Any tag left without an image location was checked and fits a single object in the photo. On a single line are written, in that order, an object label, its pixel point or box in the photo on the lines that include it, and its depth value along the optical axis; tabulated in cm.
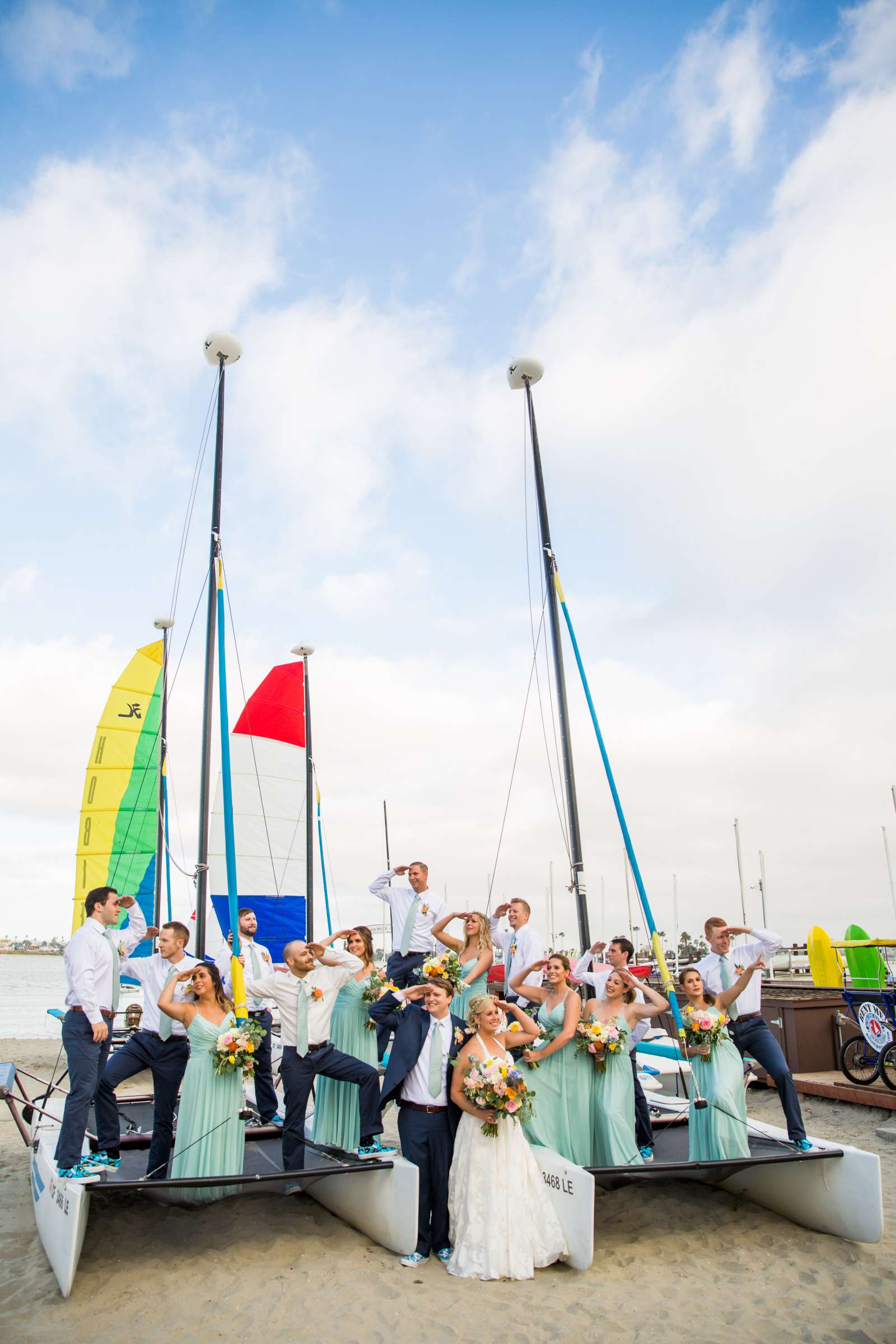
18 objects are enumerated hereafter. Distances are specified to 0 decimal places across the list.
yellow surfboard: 1315
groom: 561
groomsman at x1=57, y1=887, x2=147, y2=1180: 552
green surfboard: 1308
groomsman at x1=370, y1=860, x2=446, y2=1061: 812
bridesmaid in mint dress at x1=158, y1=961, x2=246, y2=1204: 559
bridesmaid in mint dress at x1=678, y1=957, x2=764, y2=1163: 606
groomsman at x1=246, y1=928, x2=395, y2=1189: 604
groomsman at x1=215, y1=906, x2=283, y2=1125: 759
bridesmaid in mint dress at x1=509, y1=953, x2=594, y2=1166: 624
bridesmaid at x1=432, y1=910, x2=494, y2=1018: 733
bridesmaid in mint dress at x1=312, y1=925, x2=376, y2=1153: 672
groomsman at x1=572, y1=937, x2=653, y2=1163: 677
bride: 525
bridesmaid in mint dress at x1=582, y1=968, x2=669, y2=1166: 616
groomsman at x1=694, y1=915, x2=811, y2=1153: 623
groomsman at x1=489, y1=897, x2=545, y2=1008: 827
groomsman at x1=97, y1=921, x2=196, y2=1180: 603
